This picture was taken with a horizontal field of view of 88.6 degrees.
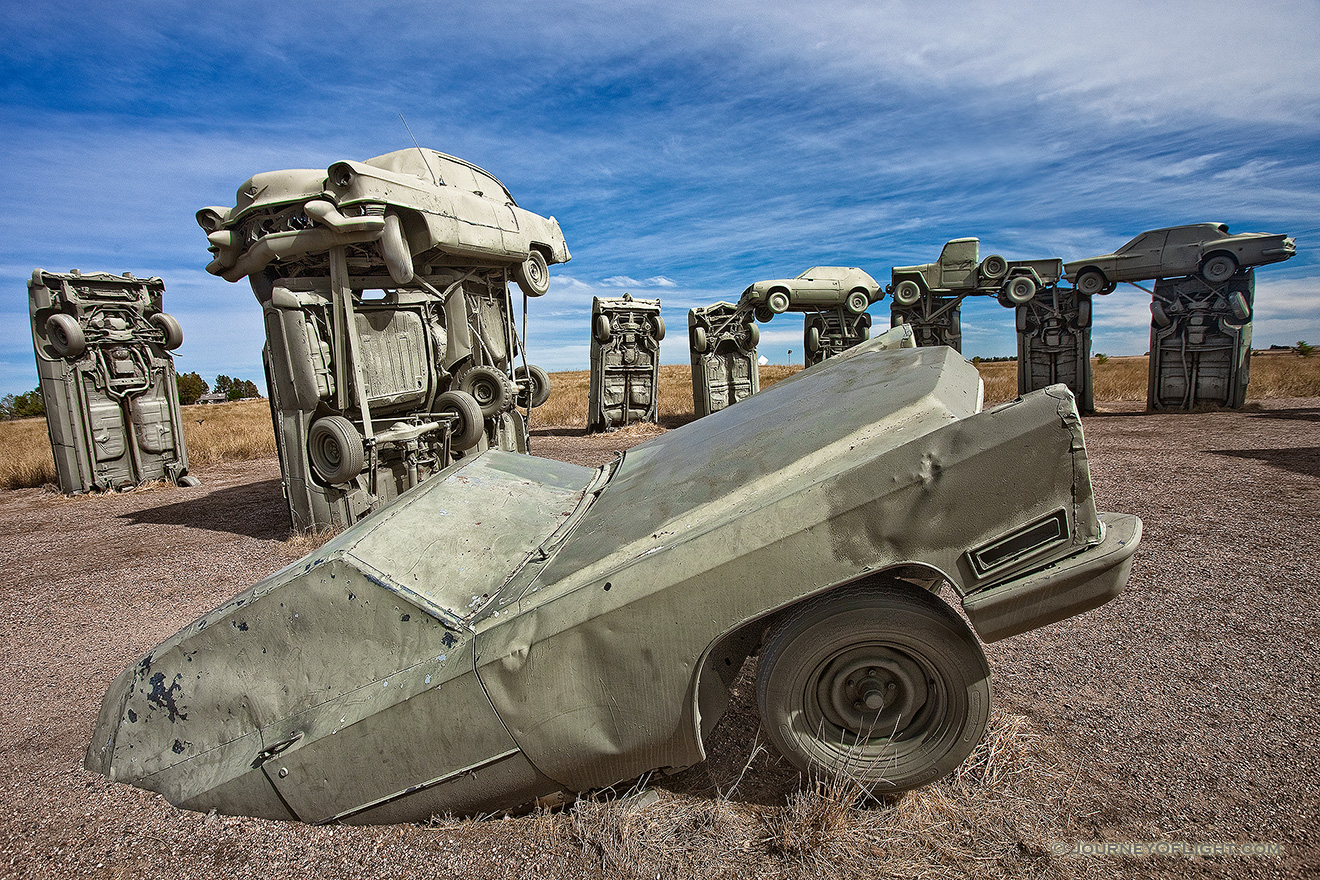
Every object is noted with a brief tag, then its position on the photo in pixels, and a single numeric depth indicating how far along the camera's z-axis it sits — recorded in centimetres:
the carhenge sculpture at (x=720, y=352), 1622
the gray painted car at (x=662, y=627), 199
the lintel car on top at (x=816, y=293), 1588
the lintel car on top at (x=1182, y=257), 1270
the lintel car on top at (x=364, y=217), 683
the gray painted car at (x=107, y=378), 1039
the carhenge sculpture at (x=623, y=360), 1585
